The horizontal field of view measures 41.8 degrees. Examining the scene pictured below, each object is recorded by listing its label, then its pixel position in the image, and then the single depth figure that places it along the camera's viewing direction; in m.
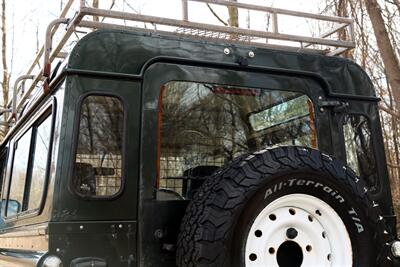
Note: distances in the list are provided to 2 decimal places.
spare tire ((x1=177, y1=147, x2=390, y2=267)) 2.72
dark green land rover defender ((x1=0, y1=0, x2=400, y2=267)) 2.84
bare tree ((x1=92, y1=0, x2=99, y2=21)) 12.28
